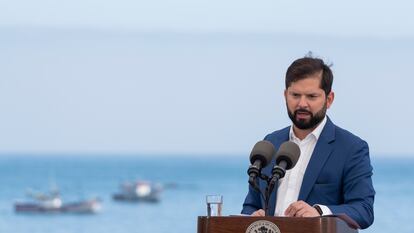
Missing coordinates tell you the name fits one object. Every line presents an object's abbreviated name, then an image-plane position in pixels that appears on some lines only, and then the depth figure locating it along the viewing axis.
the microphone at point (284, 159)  8.67
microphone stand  8.67
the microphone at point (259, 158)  8.70
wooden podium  8.41
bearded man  9.07
